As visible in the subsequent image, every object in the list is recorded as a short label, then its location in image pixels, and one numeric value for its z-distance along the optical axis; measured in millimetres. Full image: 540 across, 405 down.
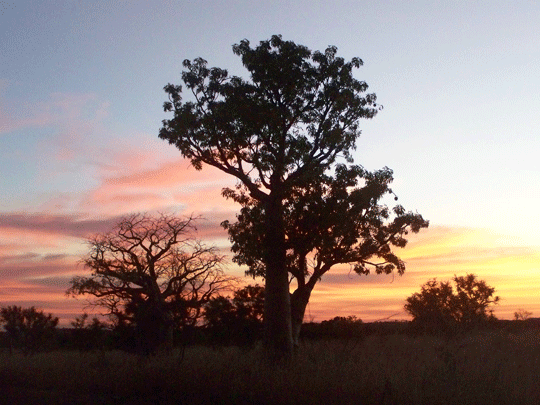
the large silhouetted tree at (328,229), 18031
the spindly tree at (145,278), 22156
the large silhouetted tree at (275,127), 17375
